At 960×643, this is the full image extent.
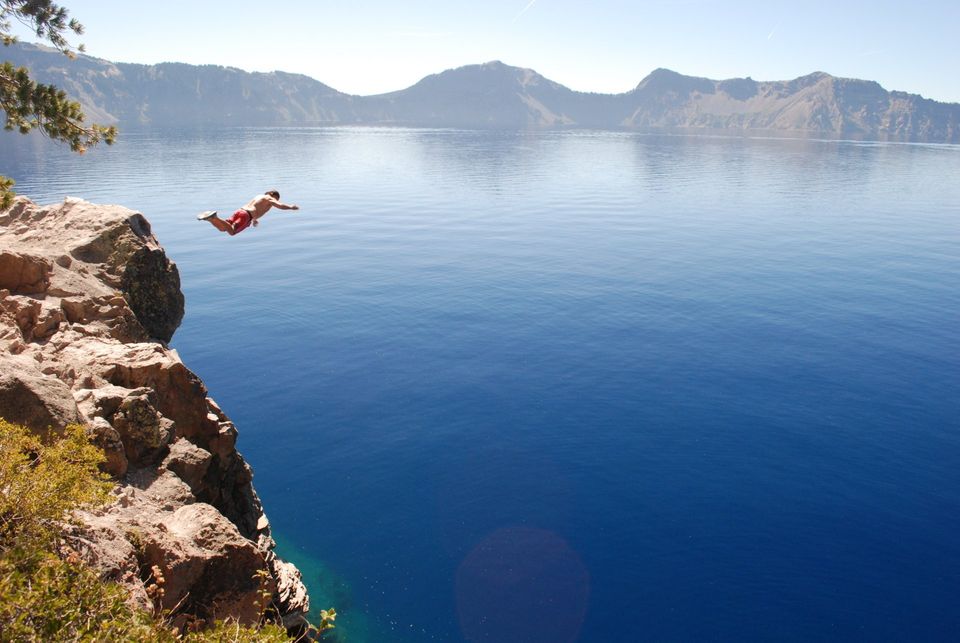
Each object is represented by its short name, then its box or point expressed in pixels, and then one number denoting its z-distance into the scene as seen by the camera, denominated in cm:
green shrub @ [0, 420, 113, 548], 834
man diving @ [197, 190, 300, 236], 1842
